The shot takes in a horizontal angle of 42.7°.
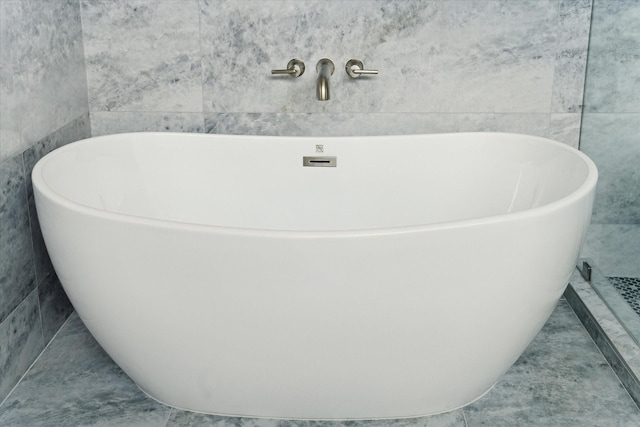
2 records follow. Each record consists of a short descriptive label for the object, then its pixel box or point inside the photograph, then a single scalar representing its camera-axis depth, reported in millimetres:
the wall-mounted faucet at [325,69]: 2828
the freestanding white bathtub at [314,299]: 1916
